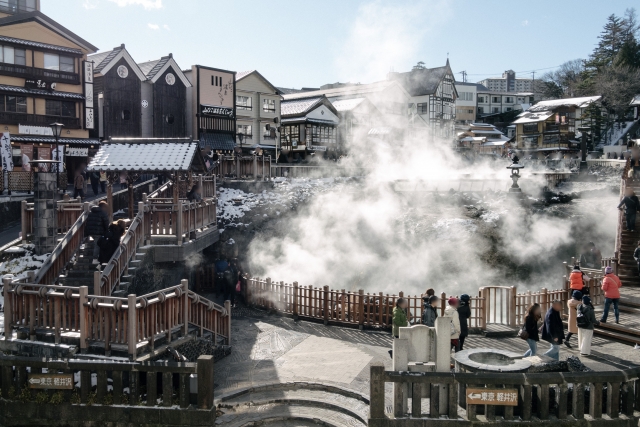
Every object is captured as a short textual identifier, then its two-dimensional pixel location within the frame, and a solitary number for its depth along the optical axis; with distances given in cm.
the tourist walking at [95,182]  2480
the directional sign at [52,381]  832
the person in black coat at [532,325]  996
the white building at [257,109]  4678
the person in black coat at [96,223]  1327
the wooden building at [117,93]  3750
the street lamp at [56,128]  2027
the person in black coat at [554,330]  993
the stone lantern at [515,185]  2597
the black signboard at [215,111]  4362
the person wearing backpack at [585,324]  1076
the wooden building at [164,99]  4059
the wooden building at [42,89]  3167
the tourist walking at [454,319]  1011
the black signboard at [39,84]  3253
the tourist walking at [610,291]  1262
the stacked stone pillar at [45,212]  1405
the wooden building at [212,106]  4353
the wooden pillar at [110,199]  1552
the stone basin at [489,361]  796
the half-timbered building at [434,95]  5859
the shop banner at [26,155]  3055
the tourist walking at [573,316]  1194
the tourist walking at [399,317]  1065
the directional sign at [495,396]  770
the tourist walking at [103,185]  2659
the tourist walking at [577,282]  1287
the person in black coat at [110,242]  1249
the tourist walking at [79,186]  2247
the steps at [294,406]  862
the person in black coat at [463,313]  1092
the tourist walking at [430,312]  1042
